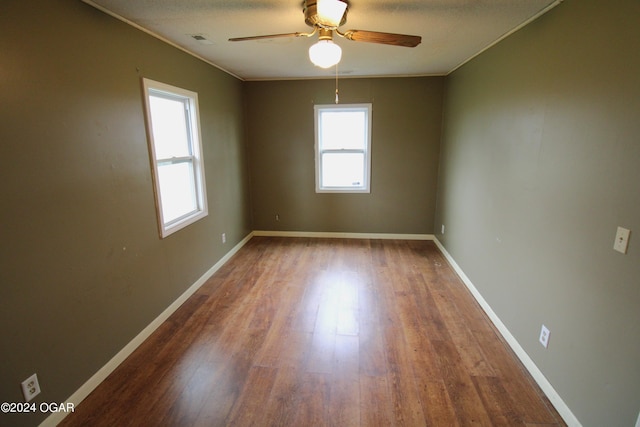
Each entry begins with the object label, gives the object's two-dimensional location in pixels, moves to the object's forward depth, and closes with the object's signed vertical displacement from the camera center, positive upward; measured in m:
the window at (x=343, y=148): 4.78 +0.04
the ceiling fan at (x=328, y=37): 1.90 +0.71
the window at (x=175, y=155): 2.72 -0.03
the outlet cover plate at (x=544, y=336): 2.03 -1.20
